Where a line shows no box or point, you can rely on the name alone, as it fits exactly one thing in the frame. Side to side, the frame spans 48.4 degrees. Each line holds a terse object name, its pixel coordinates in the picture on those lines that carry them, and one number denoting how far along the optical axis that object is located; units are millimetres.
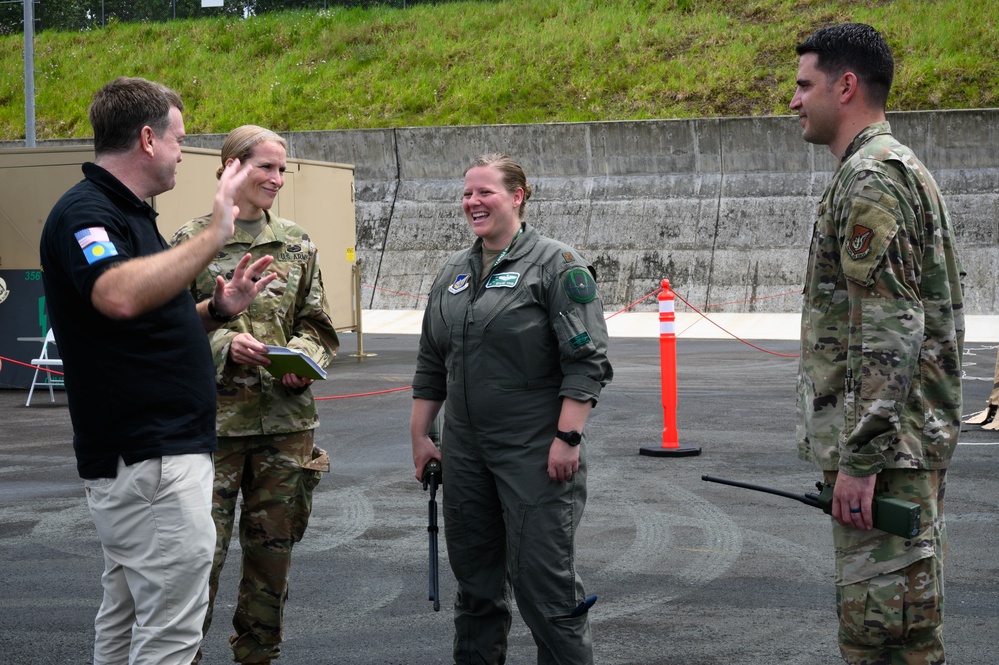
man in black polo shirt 3000
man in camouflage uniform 3025
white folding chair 12617
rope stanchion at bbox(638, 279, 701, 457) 8812
